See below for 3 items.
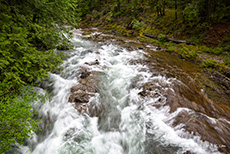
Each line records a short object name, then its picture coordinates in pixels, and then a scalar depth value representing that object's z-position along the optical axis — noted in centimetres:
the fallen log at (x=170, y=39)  1310
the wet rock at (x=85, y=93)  541
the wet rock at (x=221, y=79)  704
